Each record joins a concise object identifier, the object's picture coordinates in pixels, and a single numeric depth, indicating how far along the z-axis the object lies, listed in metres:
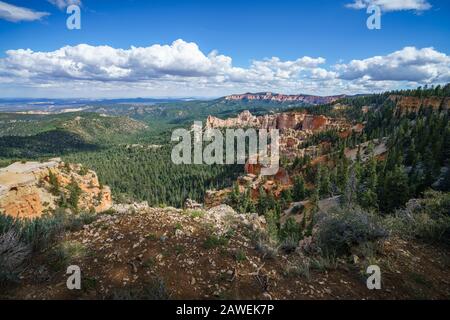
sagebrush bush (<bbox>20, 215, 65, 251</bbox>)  7.47
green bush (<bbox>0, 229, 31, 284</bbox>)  5.73
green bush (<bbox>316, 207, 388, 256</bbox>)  7.62
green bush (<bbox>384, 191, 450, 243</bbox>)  8.45
